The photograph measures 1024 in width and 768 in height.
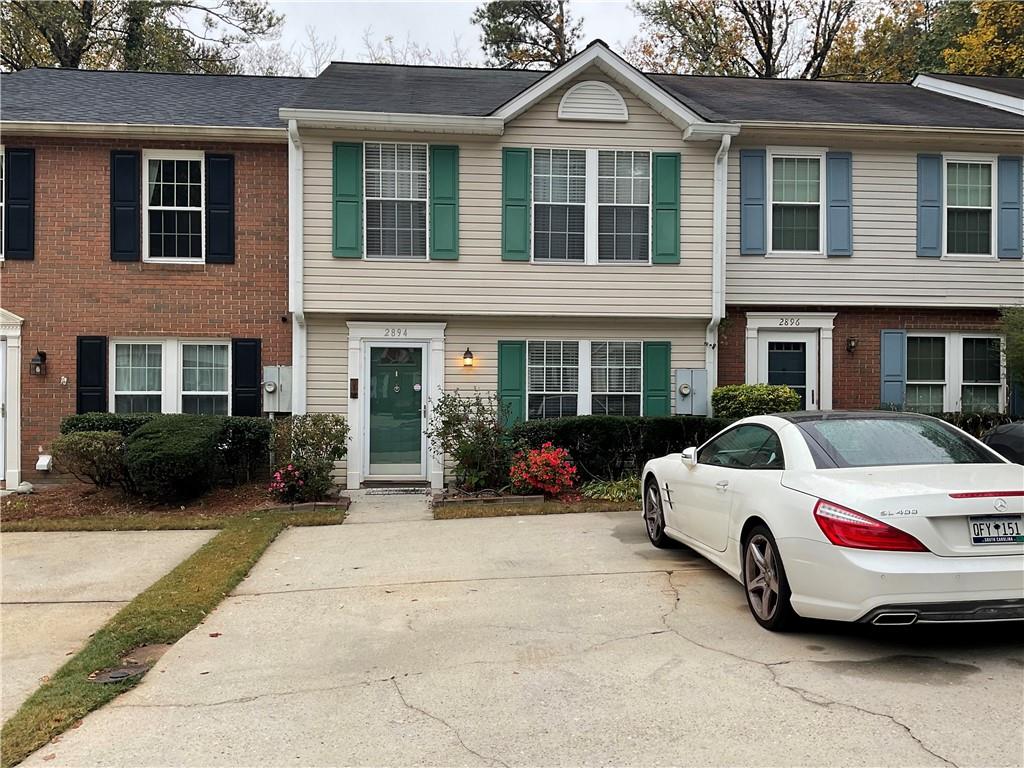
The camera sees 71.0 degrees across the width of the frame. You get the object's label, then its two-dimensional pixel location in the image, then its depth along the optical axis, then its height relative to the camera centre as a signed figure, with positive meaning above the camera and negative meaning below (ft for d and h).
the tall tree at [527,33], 91.97 +44.72
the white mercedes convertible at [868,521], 12.84 -2.71
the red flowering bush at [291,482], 31.24 -4.50
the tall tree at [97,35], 74.33 +36.83
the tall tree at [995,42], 68.28 +33.23
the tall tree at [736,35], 83.56 +41.86
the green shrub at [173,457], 29.91 -3.33
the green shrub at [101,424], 34.24 -2.21
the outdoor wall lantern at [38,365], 36.09 +0.63
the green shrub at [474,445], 32.99 -3.02
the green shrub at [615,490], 31.60 -4.97
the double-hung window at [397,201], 35.86 +8.93
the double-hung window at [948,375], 39.75 +0.39
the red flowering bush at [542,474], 32.01 -4.19
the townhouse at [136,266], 36.40 +5.78
